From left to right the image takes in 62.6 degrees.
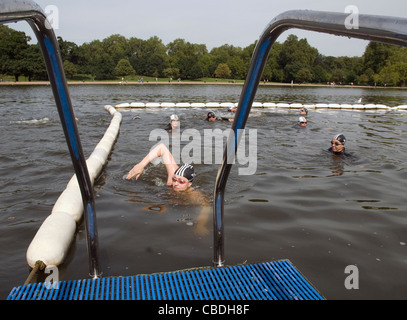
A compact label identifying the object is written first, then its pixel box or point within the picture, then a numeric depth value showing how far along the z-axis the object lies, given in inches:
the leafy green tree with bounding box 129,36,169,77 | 3681.1
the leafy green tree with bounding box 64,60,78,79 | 2736.2
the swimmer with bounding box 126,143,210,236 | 253.4
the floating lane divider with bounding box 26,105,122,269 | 155.2
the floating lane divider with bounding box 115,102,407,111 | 916.3
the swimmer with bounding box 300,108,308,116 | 676.7
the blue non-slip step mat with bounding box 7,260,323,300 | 97.5
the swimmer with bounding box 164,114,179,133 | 545.3
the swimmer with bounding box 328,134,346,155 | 390.3
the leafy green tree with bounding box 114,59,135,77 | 3263.0
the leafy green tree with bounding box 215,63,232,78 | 3967.0
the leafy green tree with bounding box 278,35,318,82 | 3996.1
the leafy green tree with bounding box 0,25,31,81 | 2470.5
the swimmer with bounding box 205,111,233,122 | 659.4
